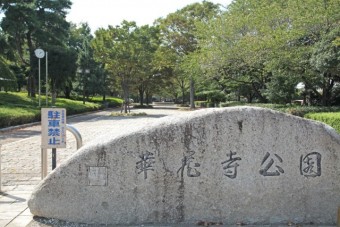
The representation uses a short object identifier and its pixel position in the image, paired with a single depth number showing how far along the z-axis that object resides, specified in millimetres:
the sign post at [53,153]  6529
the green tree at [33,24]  29219
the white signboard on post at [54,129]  6422
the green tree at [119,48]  31734
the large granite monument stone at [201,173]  5227
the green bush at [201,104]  49994
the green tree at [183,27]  41344
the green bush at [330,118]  12016
